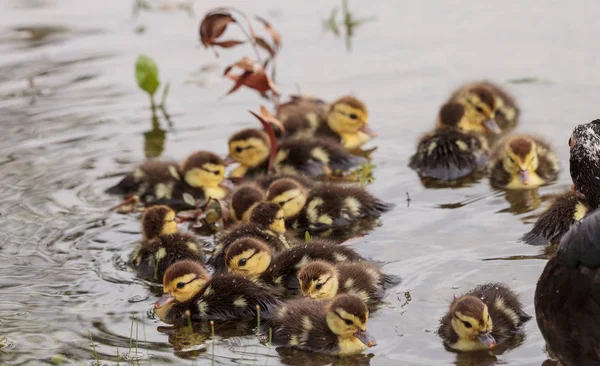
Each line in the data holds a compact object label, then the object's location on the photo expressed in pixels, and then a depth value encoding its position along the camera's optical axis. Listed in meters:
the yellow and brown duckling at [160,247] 11.05
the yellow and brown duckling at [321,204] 12.05
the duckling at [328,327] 9.15
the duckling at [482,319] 8.98
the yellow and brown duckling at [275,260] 10.47
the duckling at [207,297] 9.91
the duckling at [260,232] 11.09
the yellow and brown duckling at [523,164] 12.86
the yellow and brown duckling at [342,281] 9.85
